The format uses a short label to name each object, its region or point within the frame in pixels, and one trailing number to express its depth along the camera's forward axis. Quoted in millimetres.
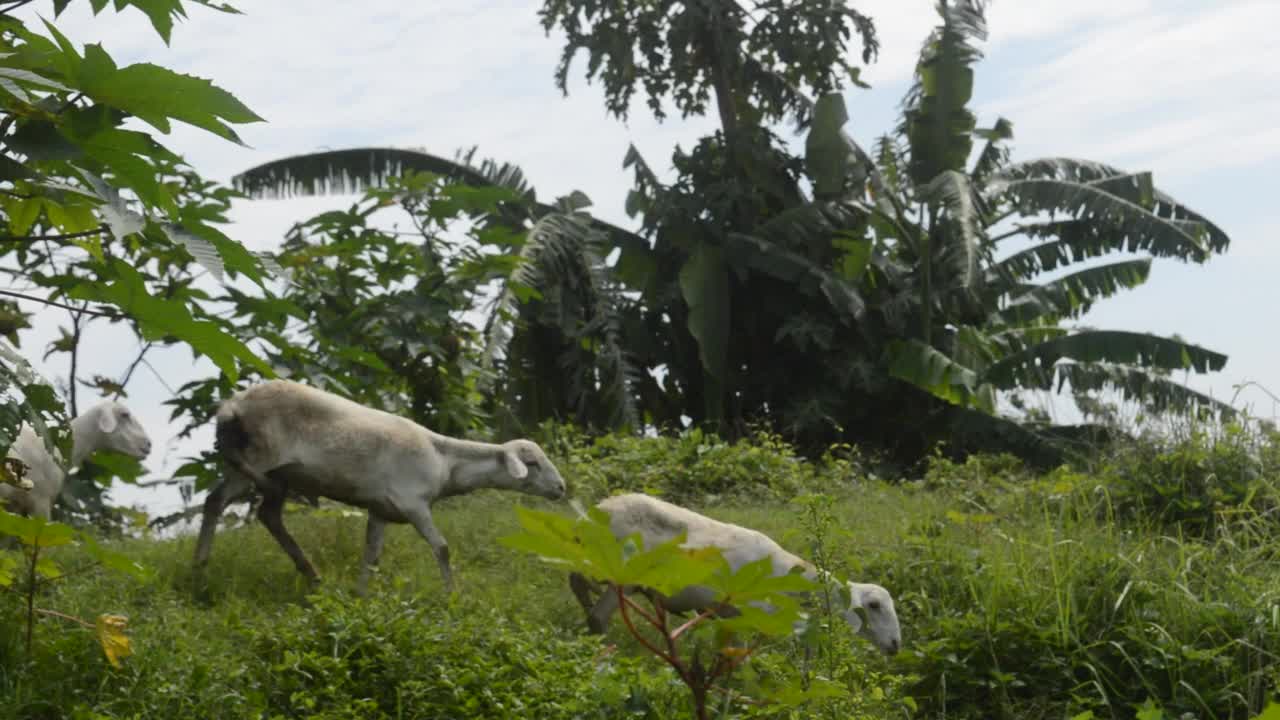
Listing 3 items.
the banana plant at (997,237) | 15781
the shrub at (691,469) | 10234
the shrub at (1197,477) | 8336
